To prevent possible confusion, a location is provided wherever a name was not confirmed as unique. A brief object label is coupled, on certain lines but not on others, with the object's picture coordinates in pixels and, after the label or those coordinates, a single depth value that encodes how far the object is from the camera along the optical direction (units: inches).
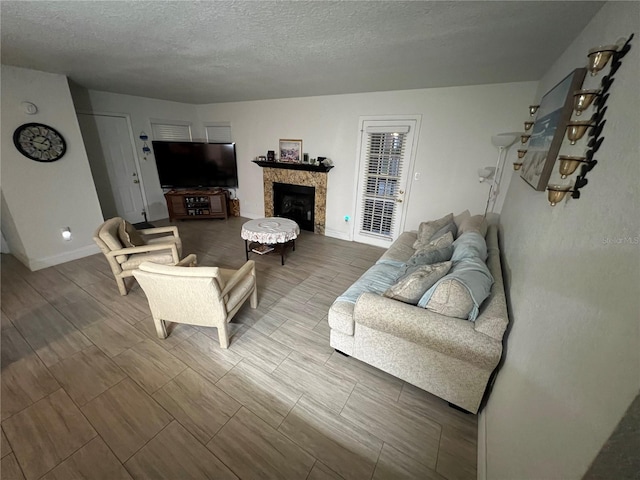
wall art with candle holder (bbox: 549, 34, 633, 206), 38.9
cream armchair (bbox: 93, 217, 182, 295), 98.5
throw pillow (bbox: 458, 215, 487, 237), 92.4
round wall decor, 114.7
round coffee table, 125.3
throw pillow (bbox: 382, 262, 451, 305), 65.4
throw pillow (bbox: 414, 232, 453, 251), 90.2
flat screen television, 195.8
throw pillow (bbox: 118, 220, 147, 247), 107.0
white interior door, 166.4
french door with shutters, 143.9
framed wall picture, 56.8
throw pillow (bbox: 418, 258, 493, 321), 57.5
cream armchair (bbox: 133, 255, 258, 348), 67.8
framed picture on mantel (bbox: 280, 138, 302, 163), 180.7
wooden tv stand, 202.3
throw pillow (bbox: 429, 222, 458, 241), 103.4
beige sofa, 55.4
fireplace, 177.0
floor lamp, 105.1
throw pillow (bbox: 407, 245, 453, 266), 80.4
